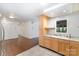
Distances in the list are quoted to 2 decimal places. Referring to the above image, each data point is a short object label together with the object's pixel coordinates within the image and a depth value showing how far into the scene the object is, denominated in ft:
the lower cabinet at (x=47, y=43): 8.96
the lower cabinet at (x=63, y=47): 7.85
